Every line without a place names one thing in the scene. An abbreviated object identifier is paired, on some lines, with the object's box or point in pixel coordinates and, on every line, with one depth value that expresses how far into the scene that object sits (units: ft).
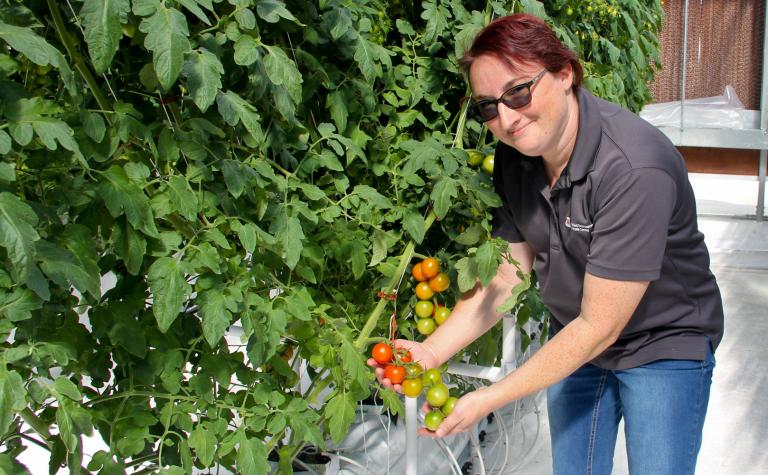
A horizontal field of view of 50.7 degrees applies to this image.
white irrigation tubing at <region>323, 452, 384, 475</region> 7.32
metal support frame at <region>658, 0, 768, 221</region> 19.33
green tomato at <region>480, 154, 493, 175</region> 5.57
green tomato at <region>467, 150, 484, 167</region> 5.73
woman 4.32
